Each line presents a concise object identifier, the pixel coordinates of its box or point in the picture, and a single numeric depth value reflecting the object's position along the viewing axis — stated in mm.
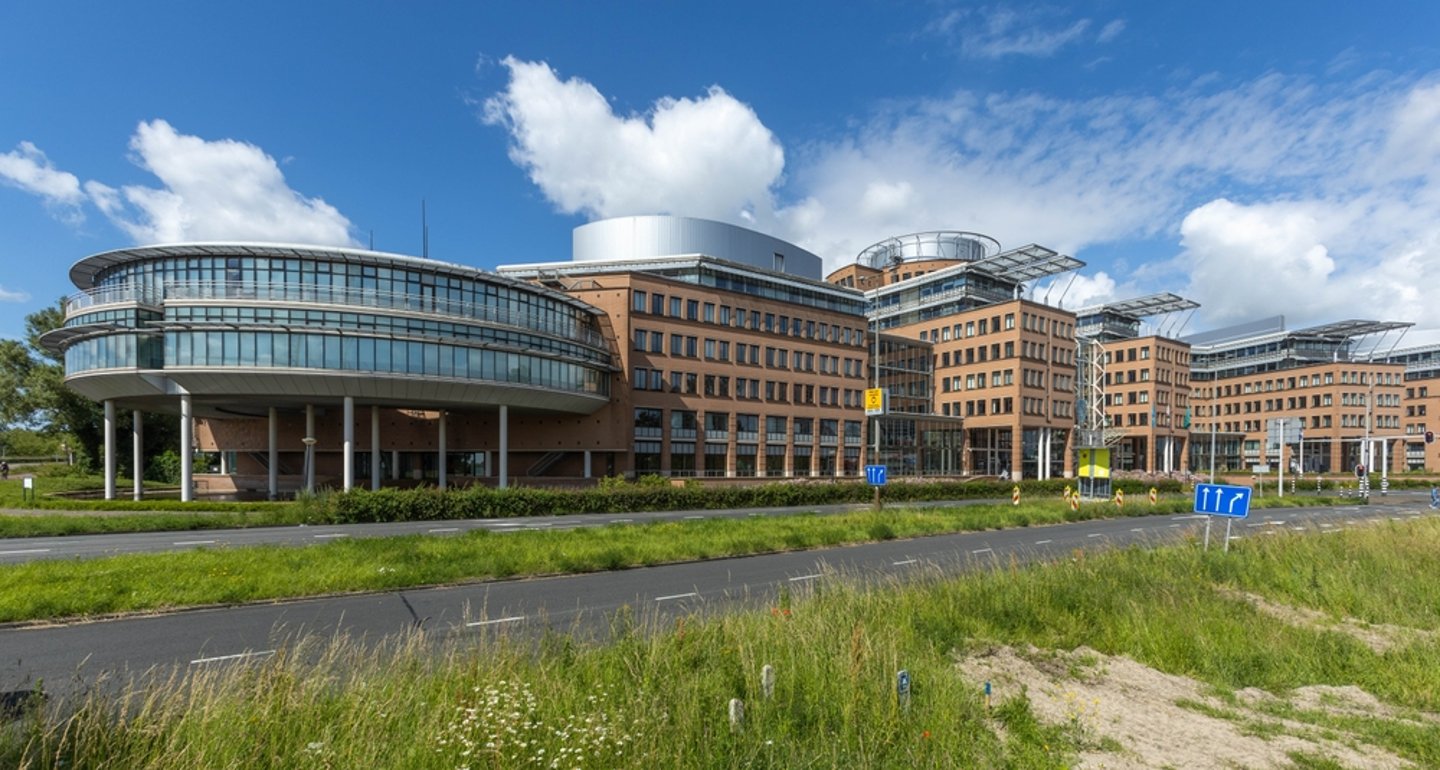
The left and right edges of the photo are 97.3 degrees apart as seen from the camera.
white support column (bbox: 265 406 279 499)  45812
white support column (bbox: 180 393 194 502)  37750
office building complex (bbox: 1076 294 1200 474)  83750
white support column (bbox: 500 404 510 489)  45409
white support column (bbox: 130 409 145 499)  40125
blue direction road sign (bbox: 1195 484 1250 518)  14328
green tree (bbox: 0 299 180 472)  57281
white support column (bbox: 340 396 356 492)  40219
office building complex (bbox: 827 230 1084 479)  69812
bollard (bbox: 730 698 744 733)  4992
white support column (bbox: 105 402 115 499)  39562
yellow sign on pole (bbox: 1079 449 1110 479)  38719
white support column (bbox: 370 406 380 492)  42647
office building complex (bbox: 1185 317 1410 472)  95000
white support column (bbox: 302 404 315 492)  40234
